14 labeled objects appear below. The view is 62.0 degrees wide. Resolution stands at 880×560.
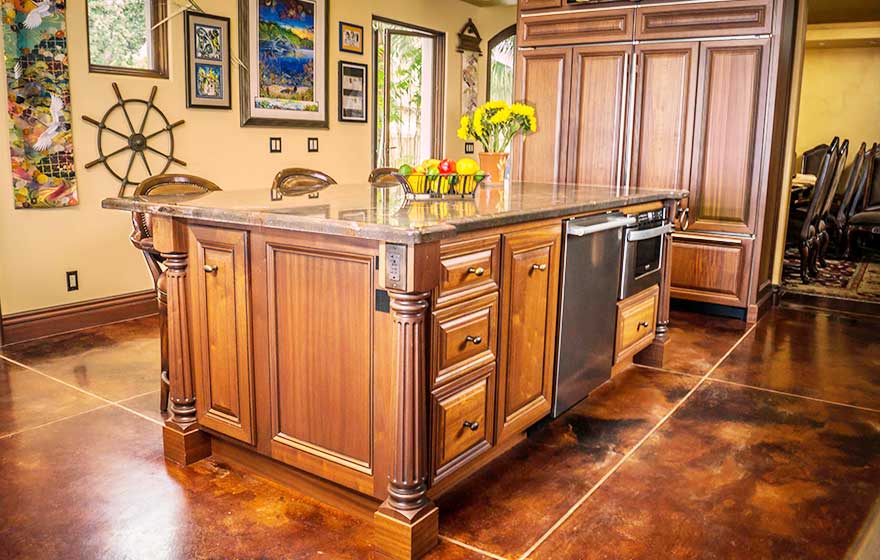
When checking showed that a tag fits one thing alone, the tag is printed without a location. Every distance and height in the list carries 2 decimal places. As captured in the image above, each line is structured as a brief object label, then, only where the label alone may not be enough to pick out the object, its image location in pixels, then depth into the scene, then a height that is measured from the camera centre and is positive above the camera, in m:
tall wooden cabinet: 4.46 +0.35
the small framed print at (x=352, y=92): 5.73 +0.51
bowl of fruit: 2.62 -0.07
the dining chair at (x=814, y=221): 5.66 -0.45
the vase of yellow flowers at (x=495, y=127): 3.43 +0.15
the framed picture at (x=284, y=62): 4.96 +0.66
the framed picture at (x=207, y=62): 4.58 +0.59
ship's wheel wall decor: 4.21 +0.08
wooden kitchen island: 1.94 -0.53
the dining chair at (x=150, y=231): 2.66 -0.28
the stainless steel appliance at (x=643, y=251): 3.13 -0.39
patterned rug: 5.66 -0.95
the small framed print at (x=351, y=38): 5.66 +0.92
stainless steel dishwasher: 2.69 -0.56
